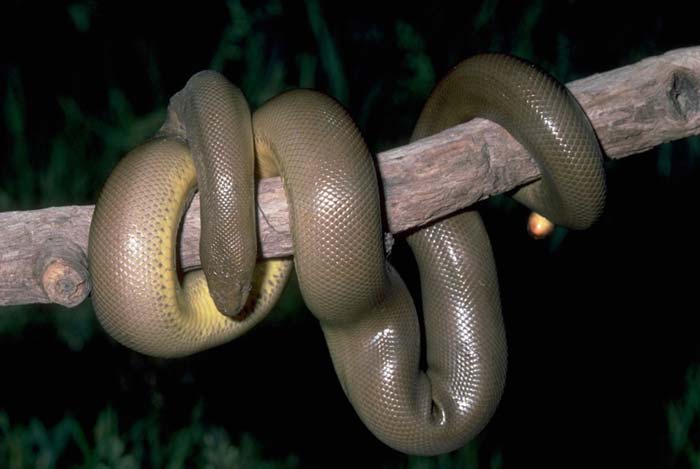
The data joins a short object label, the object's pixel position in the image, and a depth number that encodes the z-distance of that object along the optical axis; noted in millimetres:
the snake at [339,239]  548
